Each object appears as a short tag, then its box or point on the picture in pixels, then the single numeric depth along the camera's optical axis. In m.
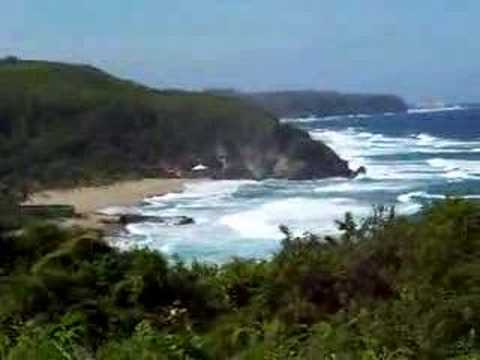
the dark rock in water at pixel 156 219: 51.12
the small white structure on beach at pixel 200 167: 82.31
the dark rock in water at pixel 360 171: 74.19
